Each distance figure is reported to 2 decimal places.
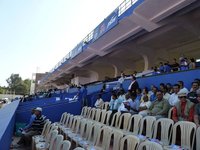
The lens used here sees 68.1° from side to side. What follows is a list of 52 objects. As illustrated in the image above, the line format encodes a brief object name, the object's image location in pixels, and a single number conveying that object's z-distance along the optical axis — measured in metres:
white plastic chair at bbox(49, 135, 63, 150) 2.49
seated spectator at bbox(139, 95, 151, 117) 4.07
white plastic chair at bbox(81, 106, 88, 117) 5.88
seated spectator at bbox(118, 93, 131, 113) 4.61
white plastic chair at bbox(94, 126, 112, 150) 2.75
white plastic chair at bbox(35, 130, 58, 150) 3.07
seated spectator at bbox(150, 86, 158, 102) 4.45
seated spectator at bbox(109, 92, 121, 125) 5.10
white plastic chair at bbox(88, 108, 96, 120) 5.11
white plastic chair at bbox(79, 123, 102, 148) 3.11
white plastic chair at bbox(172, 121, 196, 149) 2.49
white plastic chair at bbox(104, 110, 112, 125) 4.33
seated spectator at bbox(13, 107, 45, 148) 4.45
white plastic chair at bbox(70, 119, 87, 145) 3.53
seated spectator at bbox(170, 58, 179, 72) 5.97
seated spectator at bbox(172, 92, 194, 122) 3.16
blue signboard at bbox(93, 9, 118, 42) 8.33
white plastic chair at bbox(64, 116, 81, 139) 3.88
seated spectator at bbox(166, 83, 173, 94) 4.41
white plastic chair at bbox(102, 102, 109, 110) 5.81
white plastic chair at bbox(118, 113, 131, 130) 3.67
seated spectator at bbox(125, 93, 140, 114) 4.53
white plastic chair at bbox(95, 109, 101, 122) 4.79
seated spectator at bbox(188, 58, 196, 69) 5.16
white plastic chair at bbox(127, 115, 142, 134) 3.35
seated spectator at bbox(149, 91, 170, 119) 3.65
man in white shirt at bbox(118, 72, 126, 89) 7.13
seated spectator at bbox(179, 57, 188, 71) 5.50
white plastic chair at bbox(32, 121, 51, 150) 3.88
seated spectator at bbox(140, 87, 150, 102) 4.58
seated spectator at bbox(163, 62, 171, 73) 6.21
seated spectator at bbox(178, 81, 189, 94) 4.13
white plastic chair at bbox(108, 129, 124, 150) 2.53
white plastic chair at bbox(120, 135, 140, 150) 2.24
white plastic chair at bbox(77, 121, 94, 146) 3.30
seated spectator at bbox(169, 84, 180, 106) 3.84
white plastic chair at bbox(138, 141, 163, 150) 1.94
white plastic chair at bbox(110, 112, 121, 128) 3.95
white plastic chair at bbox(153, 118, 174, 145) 2.80
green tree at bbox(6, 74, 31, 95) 53.70
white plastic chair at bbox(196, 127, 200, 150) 2.34
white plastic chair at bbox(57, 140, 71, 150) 2.13
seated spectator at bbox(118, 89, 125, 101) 5.10
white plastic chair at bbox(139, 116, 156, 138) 3.07
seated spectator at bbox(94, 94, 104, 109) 6.10
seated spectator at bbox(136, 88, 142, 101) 4.85
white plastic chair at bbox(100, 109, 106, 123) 4.55
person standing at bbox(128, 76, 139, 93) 5.61
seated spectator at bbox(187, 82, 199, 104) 3.43
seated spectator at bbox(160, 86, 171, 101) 4.15
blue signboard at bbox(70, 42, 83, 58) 13.28
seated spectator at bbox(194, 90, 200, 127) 2.92
